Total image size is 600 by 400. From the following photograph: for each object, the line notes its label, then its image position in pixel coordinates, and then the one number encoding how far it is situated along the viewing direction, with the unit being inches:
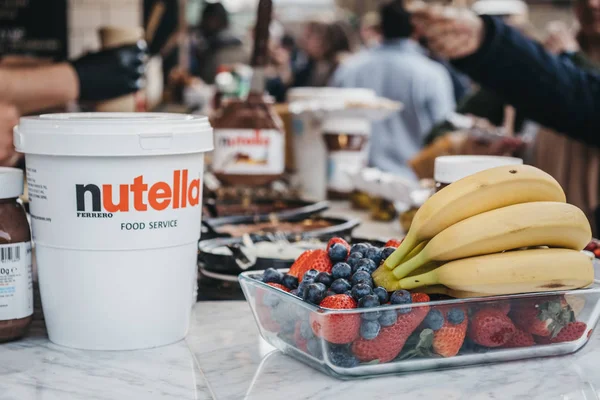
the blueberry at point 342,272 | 41.2
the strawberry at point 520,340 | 42.1
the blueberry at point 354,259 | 42.3
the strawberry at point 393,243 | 46.6
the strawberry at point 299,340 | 40.6
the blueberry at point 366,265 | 41.4
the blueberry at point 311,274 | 41.2
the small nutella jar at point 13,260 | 43.2
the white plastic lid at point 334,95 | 120.4
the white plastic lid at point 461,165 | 52.0
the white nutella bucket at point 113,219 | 41.8
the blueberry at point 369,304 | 37.3
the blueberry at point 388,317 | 37.5
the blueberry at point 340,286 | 39.6
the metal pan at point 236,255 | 55.3
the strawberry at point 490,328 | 40.3
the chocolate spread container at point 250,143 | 93.5
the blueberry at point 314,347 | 39.3
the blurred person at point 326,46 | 278.7
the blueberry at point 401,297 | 38.7
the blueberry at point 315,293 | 39.3
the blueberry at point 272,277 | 43.8
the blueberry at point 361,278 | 39.9
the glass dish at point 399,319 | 38.5
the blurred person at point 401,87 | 198.2
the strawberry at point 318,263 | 43.3
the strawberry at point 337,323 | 37.1
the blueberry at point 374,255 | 43.0
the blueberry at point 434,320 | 38.7
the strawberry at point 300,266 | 43.9
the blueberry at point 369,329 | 37.3
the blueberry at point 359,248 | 43.5
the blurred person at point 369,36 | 333.2
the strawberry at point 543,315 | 41.1
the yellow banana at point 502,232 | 40.3
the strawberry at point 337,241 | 44.4
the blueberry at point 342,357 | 38.6
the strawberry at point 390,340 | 38.0
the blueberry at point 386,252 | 43.4
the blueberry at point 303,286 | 40.4
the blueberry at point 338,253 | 43.5
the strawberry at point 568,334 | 43.1
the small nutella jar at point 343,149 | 110.4
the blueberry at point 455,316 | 39.2
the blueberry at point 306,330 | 39.3
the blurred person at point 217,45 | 306.3
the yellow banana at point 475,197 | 41.6
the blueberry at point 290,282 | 43.0
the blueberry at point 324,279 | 40.8
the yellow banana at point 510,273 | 39.8
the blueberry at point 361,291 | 38.8
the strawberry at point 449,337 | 39.4
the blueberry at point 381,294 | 39.0
